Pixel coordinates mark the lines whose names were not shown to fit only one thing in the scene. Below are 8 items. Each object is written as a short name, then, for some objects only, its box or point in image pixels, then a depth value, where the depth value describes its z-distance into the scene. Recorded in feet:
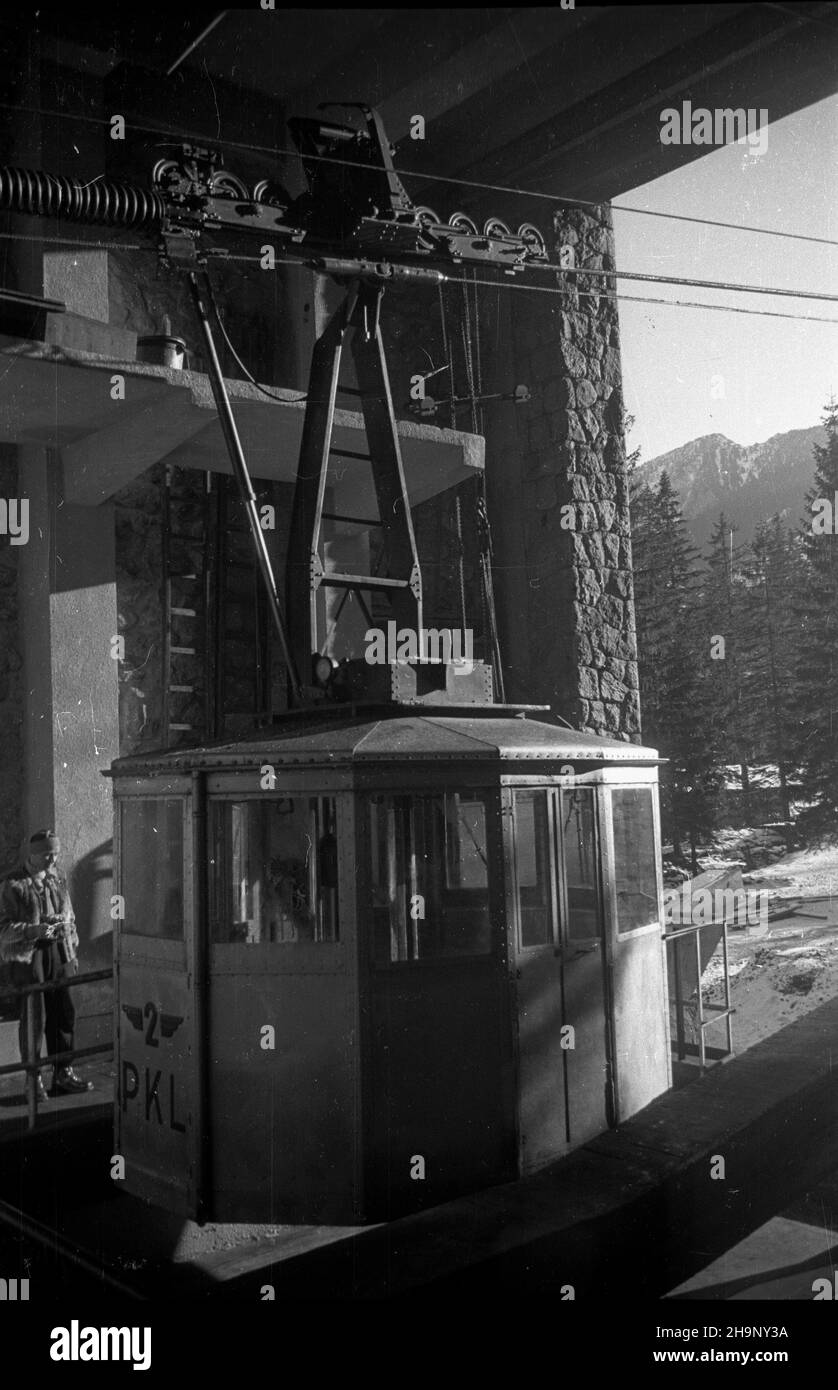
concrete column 32.81
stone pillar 44.42
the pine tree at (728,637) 112.16
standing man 26.99
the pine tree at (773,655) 116.37
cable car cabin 18.17
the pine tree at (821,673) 107.86
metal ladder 38.73
